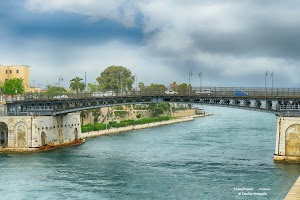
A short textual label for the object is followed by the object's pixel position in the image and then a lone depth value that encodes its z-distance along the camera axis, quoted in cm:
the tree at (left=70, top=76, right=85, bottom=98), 16762
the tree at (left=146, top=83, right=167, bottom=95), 8862
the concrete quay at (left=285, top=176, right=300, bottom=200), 3461
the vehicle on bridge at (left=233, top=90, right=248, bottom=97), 8125
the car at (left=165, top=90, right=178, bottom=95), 8883
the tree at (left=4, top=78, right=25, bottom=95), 13984
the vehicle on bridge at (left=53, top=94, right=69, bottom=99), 9888
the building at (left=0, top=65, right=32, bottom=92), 16625
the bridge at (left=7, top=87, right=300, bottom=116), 7869
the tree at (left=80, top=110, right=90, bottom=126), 14692
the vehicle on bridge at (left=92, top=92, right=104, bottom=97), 9588
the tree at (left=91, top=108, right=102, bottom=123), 15712
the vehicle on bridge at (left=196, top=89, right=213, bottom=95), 8462
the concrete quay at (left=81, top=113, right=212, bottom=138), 12424
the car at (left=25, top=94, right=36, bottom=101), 10170
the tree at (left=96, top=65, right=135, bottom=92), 18912
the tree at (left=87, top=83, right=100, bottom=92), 19735
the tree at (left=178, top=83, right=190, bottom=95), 8694
